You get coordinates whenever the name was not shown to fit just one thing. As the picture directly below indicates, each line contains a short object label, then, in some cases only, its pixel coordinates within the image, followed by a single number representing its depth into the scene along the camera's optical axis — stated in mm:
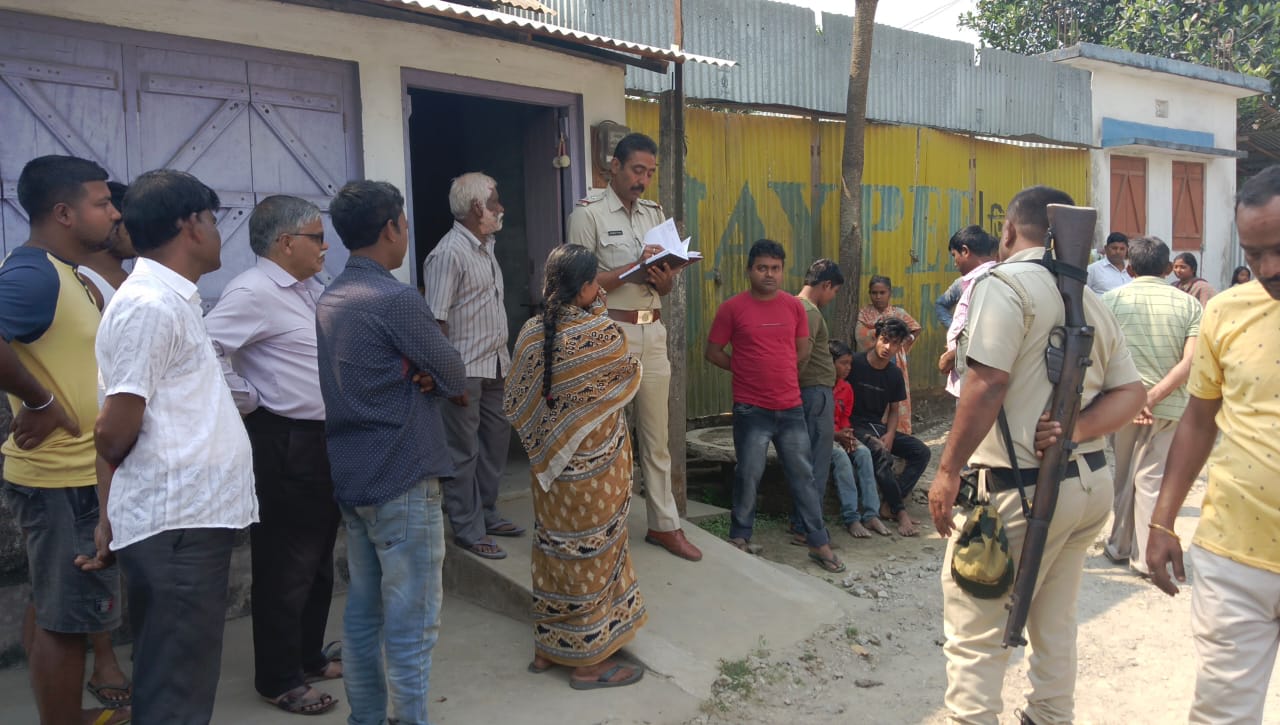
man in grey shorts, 2904
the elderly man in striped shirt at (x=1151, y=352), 5504
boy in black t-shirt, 6773
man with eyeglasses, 3344
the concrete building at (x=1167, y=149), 12922
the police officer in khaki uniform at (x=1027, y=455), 2838
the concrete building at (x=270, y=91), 3932
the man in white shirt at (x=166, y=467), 2400
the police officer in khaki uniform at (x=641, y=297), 4898
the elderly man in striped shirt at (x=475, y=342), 4645
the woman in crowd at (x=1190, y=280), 7945
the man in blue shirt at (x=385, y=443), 2949
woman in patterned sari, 3801
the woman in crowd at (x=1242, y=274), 10234
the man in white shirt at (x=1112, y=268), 8367
